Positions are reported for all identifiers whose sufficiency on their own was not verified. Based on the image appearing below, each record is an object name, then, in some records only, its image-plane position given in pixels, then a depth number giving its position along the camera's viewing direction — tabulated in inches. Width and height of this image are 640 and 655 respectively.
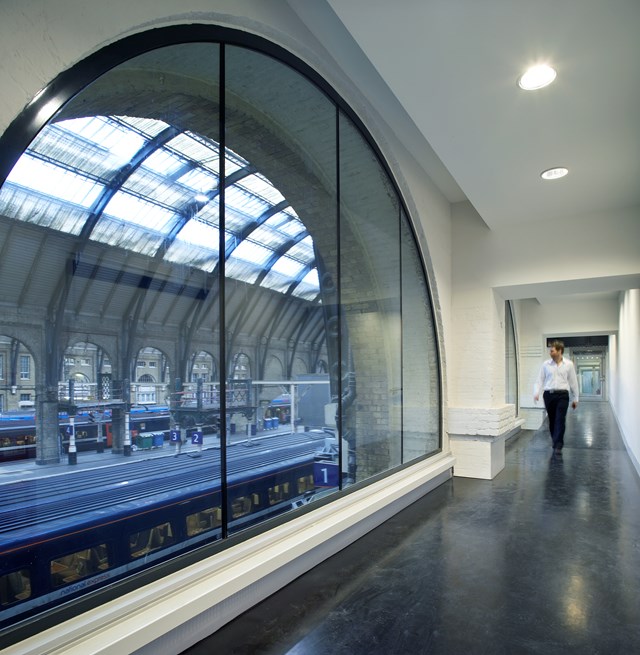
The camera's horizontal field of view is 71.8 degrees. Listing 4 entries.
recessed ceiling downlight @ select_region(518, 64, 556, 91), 114.1
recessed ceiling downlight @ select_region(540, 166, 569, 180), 167.8
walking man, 280.1
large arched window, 115.6
